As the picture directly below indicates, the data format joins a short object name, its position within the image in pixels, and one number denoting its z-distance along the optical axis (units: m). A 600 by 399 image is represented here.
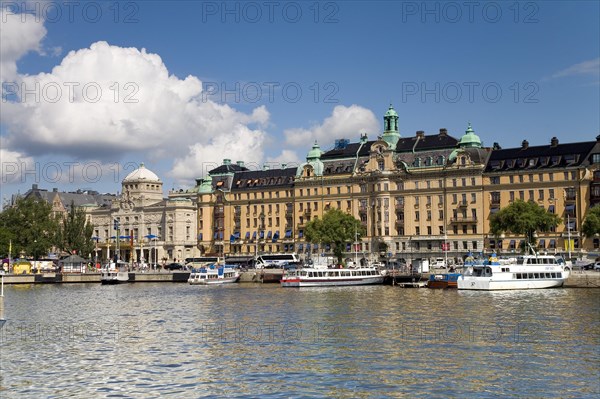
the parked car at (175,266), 192.23
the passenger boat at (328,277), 139.25
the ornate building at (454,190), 166.25
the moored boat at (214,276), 155.12
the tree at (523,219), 151.50
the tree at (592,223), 146.50
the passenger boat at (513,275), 120.50
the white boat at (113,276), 162.12
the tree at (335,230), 174.75
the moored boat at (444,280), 127.16
